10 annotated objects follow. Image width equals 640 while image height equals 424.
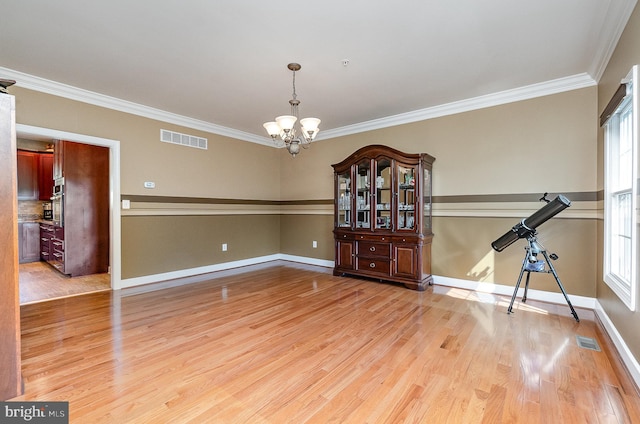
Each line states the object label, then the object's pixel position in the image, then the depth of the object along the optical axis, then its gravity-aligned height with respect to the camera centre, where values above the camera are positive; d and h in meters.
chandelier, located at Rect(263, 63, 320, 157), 2.79 +0.80
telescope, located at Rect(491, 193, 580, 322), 2.82 -0.28
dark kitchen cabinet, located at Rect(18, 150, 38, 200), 5.88 +0.71
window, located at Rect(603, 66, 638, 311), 1.96 +0.13
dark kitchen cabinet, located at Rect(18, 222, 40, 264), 5.74 -0.64
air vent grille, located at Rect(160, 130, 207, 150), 4.46 +1.13
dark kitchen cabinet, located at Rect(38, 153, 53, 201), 6.10 +0.72
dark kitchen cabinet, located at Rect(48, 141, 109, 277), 4.61 -0.01
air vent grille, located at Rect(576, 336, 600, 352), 2.34 -1.11
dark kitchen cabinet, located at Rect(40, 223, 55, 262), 5.40 -0.59
